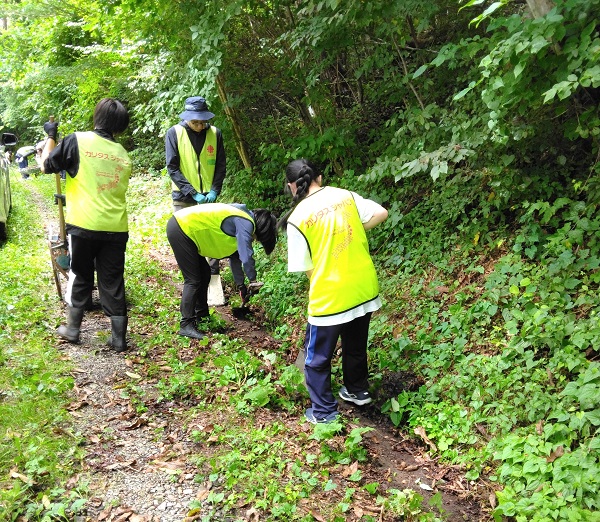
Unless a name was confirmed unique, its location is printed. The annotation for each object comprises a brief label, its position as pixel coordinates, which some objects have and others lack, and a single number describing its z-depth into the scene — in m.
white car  7.93
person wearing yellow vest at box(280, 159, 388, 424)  4.02
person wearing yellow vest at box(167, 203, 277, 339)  5.12
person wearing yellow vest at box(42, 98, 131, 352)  4.73
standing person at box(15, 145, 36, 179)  20.31
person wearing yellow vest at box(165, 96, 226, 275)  6.11
